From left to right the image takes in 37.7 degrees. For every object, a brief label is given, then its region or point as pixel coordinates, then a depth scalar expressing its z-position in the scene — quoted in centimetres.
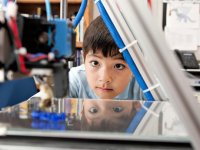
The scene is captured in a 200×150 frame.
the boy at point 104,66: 113
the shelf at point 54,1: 202
